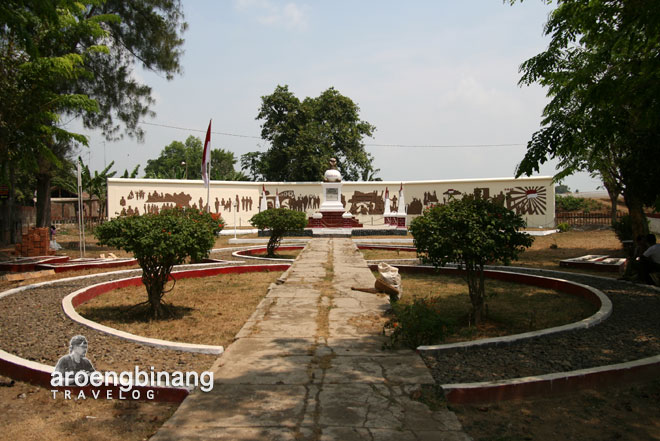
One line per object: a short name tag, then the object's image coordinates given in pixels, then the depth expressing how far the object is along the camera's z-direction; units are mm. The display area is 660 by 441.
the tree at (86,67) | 11188
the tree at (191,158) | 59188
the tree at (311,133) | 35219
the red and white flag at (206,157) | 17906
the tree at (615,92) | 6402
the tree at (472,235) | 5680
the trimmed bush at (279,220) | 13375
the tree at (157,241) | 5969
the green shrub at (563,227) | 24875
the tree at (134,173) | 29512
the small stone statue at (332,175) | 25344
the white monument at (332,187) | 25359
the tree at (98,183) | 26297
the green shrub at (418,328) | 4598
